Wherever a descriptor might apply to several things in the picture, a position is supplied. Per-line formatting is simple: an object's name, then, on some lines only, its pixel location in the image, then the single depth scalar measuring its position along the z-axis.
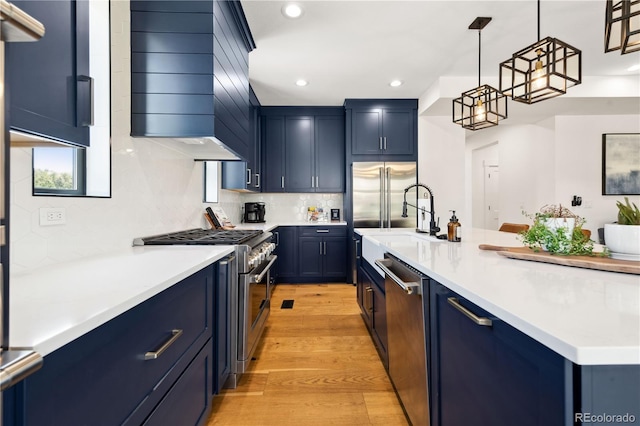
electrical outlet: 1.21
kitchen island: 0.54
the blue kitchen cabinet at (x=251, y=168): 3.60
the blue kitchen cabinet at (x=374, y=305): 2.01
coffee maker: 4.51
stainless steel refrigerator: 4.33
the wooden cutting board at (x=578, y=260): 0.98
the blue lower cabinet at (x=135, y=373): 0.59
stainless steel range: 1.85
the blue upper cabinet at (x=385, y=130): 4.45
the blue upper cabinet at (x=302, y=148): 4.65
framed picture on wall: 4.36
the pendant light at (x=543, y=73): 1.67
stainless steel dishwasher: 1.25
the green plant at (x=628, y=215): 1.08
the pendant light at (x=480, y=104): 2.41
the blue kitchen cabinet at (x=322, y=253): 4.42
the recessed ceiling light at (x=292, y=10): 2.35
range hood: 1.84
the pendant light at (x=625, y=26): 1.10
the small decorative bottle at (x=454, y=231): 1.87
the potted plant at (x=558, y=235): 1.20
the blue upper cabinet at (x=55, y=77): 0.70
